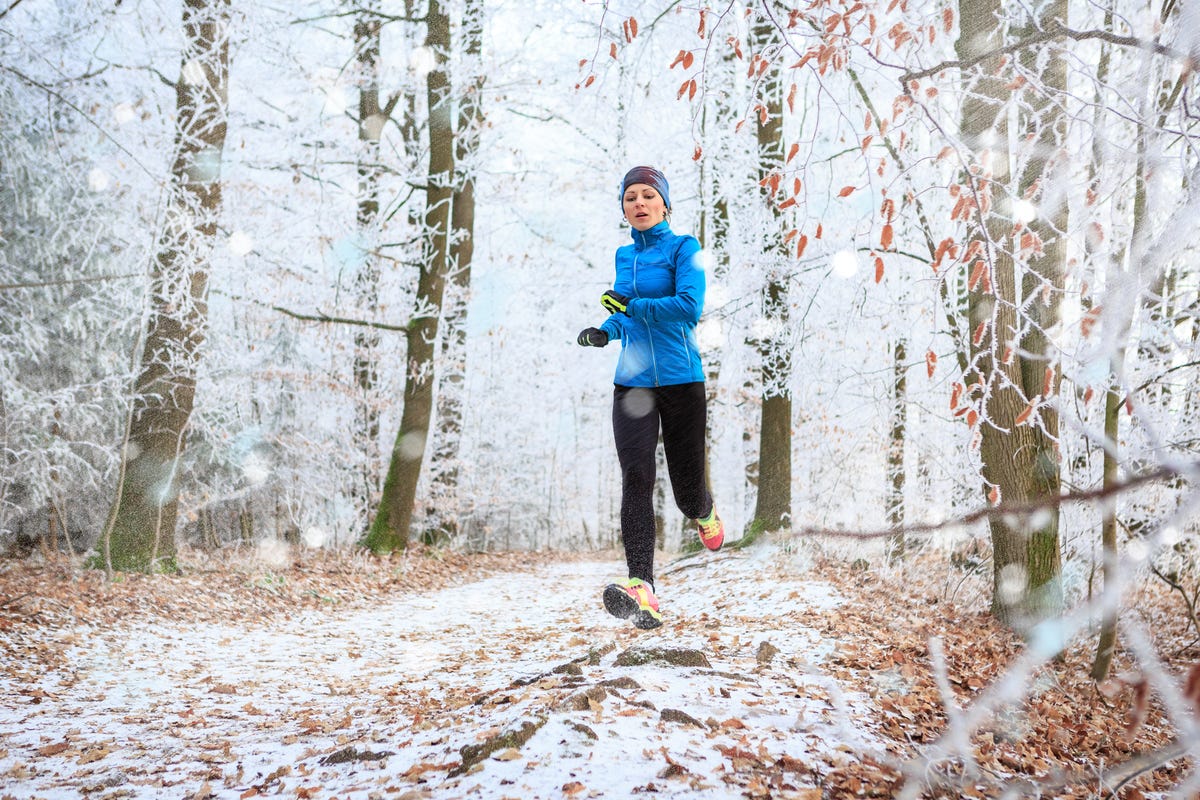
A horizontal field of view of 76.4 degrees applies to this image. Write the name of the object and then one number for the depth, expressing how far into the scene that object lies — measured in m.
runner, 3.90
